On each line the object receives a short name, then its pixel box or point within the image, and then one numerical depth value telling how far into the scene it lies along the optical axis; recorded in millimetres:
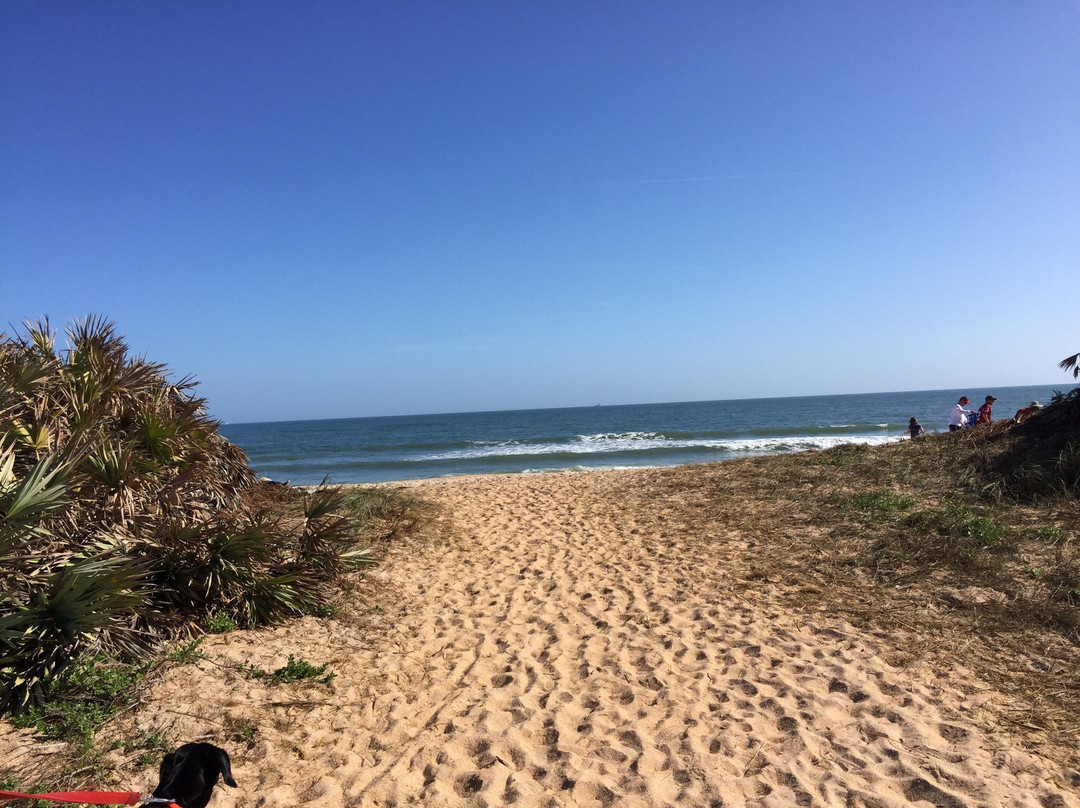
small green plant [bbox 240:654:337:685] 4352
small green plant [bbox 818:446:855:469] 11188
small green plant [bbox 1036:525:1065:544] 6543
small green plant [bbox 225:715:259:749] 3584
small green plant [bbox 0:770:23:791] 2869
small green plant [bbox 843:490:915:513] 8250
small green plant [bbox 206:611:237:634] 4891
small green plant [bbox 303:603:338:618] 5723
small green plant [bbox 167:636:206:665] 4266
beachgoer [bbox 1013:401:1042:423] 10878
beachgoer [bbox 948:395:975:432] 14538
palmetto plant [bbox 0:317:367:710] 3520
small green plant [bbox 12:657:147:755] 3330
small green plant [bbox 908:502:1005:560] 6574
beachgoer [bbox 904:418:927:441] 15638
